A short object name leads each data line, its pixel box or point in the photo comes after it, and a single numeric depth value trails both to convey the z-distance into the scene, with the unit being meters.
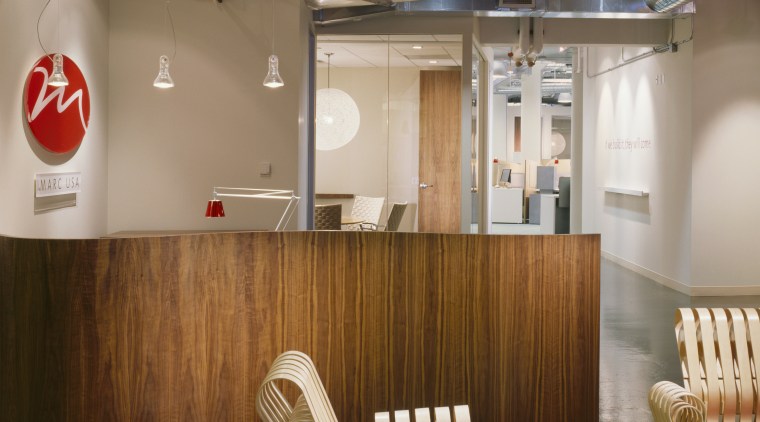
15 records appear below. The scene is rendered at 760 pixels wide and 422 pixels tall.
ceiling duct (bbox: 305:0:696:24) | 8.23
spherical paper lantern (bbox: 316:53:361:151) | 8.75
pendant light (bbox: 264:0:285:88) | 5.55
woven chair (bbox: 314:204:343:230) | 8.02
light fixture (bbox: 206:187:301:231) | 4.75
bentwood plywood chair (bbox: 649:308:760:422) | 3.64
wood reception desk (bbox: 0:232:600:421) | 3.93
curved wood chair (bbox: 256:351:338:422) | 2.81
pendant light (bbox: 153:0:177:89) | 5.48
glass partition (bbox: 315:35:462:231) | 8.77
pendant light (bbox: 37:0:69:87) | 4.68
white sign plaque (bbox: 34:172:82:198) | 5.55
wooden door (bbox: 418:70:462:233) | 8.89
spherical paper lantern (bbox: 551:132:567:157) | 25.56
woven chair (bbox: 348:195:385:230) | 8.76
